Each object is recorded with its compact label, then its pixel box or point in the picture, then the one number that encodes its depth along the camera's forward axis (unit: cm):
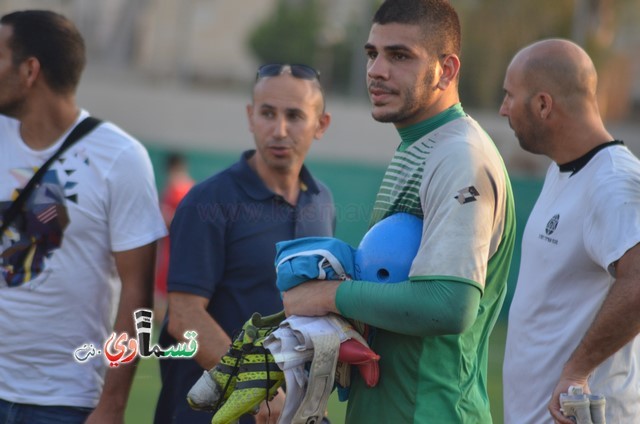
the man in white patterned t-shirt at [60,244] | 916
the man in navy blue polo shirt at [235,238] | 941
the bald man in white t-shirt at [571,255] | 807
